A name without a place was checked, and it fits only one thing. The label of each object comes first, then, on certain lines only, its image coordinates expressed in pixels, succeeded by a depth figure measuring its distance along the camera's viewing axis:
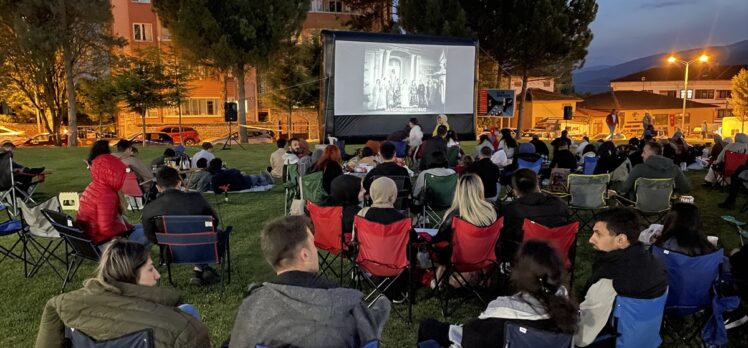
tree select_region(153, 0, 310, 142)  23.38
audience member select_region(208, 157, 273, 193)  9.46
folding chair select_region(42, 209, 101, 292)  4.30
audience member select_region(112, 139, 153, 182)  7.61
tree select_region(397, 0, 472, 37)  25.31
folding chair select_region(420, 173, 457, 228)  6.65
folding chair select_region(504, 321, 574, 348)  2.27
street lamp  24.88
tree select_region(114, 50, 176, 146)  23.70
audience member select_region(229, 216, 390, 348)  1.98
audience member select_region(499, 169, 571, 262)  4.48
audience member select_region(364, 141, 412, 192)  6.51
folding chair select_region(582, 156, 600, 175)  9.05
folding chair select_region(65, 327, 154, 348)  2.16
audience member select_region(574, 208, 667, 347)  2.88
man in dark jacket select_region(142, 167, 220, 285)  4.55
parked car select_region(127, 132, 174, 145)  27.36
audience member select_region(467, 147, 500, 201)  7.08
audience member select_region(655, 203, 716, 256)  3.50
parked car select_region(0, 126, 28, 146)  28.71
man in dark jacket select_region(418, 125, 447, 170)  9.23
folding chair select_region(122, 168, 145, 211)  7.45
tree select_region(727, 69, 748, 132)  37.59
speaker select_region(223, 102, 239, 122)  19.14
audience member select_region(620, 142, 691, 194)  6.61
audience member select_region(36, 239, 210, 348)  2.23
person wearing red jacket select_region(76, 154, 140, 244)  4.71
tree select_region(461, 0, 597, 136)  26.11
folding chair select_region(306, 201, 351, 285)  4.59
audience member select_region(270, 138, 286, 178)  9.99
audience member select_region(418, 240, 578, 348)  2.28
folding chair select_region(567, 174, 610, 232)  6.49
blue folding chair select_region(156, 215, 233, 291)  4.36
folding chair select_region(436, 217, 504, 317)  4.09
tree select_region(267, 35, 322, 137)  27.67
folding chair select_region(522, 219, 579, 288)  4.20
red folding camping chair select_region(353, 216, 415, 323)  3.96
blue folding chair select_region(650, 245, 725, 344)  3.37
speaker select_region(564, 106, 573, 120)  25.38
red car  28.81
